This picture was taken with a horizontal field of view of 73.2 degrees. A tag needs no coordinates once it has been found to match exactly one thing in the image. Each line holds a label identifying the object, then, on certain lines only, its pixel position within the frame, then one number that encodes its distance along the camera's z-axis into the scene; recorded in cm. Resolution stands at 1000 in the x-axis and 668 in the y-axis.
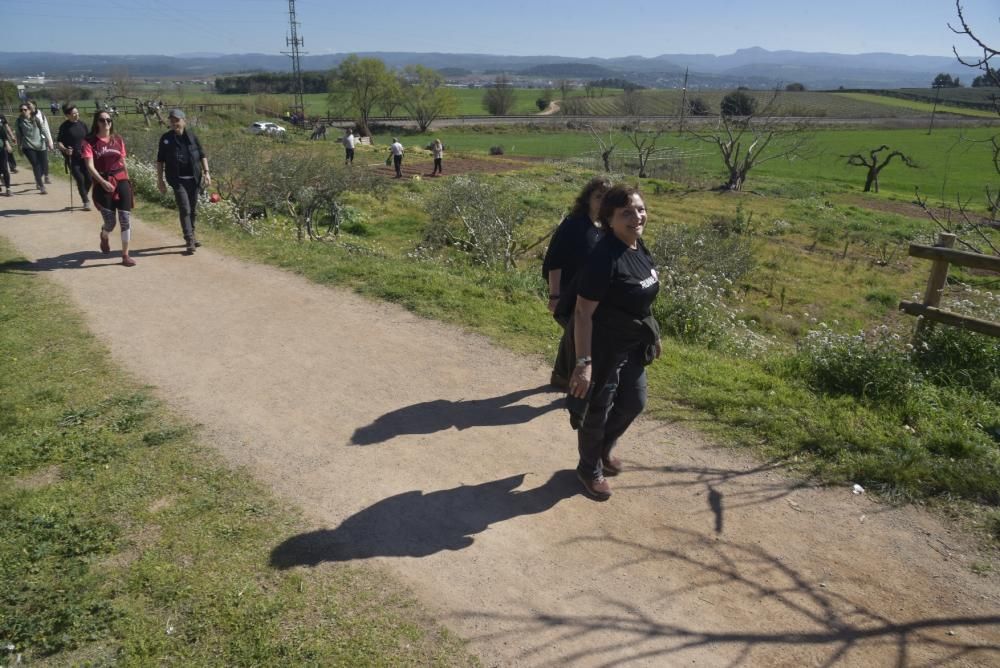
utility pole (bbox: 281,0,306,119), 7032
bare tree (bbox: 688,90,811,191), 3064
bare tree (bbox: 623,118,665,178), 3419
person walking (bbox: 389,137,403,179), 2769
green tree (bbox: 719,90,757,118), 3800
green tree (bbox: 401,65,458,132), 6612
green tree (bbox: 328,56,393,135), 6638
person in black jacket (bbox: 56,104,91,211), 1088
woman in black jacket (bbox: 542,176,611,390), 461
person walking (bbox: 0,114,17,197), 1277
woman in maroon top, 800
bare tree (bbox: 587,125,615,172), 3469
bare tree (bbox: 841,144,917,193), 3262
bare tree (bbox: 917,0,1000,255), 377
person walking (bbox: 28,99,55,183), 1229
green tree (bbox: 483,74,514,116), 8675
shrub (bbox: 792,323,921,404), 532
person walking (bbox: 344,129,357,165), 2940
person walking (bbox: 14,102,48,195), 1210
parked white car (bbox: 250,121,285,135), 4775
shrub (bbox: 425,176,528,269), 1148
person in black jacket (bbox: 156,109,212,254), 834
